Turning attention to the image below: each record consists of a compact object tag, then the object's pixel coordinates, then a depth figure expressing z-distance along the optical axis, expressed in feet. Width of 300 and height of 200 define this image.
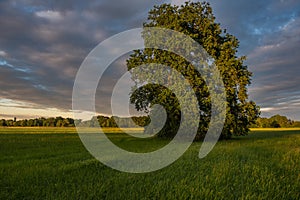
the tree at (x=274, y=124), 415.87
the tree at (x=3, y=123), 455.87
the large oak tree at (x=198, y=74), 76.59
